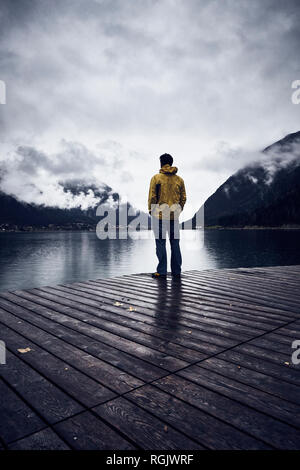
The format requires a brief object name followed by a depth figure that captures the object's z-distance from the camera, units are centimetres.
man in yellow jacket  736
